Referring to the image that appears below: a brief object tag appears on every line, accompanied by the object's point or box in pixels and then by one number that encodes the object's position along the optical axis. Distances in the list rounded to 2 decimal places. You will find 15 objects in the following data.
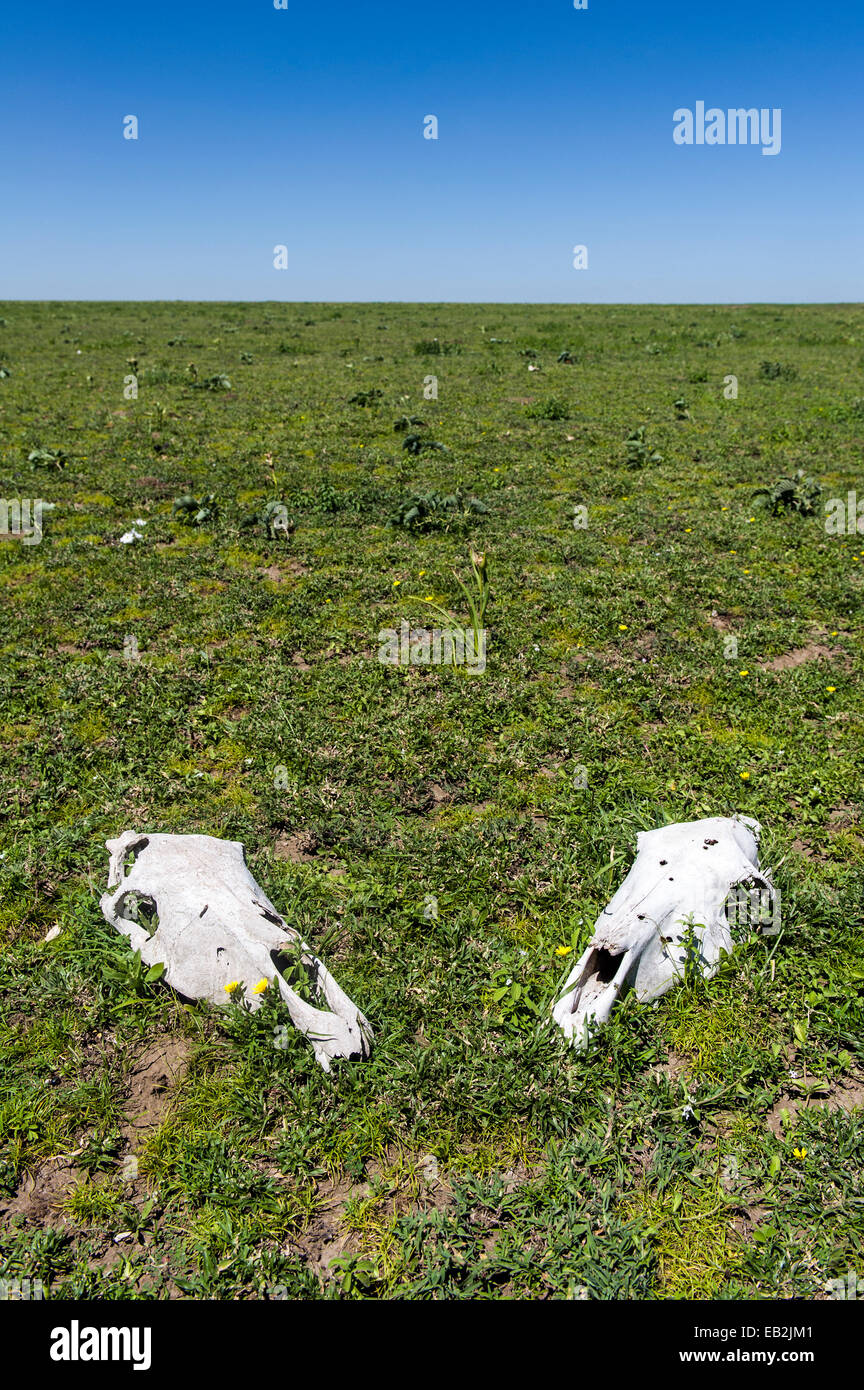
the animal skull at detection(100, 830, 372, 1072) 3.26
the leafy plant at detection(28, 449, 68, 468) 11.98
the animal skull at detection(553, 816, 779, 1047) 3.38
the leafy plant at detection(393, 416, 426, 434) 14.53
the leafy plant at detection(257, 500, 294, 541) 9.44
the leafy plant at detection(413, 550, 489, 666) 6.63
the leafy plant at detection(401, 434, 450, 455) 12.88
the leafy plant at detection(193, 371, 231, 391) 18.80
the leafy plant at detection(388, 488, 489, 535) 9.61
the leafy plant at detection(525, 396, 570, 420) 15.99
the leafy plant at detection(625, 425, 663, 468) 12.34
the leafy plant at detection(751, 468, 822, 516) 10.02
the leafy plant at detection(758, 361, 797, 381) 20.77
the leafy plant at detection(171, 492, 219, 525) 9.93
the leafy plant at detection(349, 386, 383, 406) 17.12
